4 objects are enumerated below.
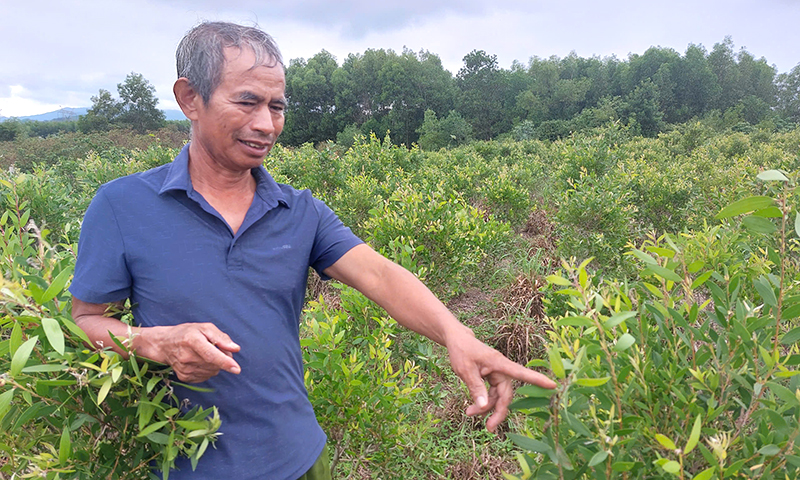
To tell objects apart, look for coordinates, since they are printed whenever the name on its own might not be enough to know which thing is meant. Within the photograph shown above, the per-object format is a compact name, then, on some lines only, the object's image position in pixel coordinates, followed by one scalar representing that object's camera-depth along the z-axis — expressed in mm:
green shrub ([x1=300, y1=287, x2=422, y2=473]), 1956
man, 1200
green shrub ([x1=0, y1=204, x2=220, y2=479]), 943
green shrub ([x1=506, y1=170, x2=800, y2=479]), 767
